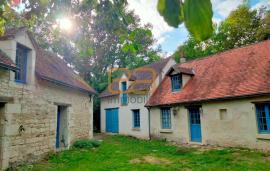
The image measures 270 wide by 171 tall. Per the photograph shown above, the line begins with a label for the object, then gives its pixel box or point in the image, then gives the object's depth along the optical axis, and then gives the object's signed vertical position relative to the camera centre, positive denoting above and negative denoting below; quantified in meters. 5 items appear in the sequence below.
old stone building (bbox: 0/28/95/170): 7.57 +0.46
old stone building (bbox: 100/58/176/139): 17.30 +1.10
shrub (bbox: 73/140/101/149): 12.29 -1.58
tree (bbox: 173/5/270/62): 19.44 +6.72
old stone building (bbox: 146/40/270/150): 10.44 +0.54
